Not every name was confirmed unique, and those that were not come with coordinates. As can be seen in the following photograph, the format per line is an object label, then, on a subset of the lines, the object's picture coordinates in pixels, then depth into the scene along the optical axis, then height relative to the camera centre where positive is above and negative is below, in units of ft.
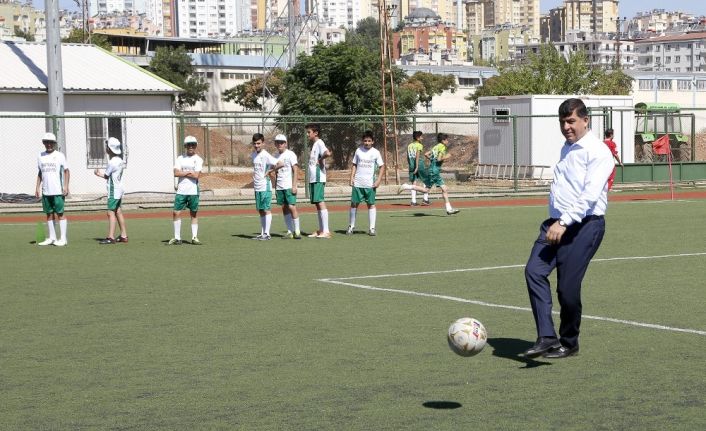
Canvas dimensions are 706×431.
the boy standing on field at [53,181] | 61.11 -1.70
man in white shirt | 27.32 -2.17
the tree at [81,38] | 297.12 +29.51
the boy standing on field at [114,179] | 60.13 -1.68
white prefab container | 122.11 +0.76
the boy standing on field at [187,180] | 61.82 -1.86
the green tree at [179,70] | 321.11 +22.05
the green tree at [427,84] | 309.83 +16.06
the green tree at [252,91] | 295.32 +14.43
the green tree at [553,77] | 199.21 +10.72
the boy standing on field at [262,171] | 63.01 -1.50
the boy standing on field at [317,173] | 63.72 -1.70
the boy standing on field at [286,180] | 62.85 -2.03
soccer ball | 26.21 -4.62
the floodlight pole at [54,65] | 101.15 +7.55
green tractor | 126.11 -0.27
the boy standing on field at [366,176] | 65.46 -2.01
